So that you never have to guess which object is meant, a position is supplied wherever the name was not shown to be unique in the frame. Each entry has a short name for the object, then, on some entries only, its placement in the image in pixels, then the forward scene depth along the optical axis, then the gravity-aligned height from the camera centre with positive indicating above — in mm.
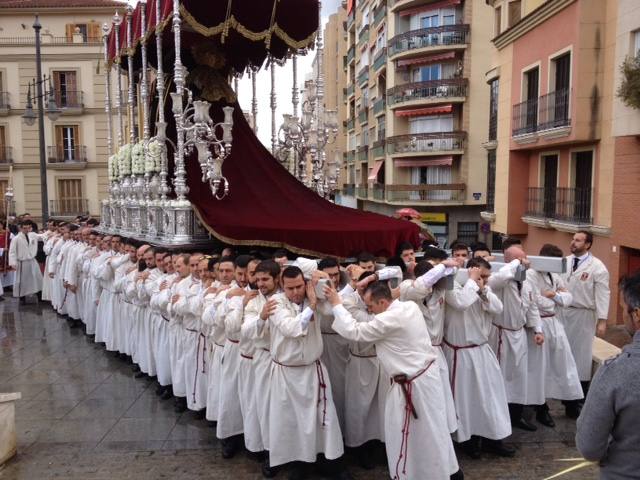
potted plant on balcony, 12438 +2031
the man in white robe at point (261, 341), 4801 -1296
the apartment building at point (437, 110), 28156 +3413
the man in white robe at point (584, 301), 6527 -1299
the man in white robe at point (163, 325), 6586 -1656
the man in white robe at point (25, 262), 12359 -1659
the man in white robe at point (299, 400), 4656 -1703
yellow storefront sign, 29625 -1761
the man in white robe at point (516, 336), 5707 -1474
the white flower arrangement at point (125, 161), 10039 +330
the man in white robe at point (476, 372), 5145 -1631
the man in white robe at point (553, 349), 6039 -1682
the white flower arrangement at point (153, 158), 8688 +333
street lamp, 14673 +1657
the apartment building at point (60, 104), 27547 +3534
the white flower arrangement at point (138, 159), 9391 +341
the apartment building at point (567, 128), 13680 +1344
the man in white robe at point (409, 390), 4352 -1503
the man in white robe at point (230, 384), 5277 -1810
